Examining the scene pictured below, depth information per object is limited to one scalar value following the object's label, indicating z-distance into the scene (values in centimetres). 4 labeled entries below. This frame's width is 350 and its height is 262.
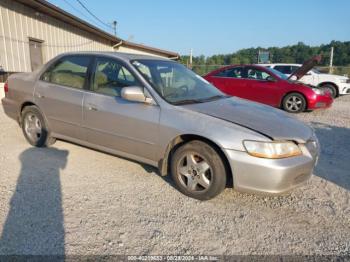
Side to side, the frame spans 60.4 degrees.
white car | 1316
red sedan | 884
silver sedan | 306
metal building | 891
